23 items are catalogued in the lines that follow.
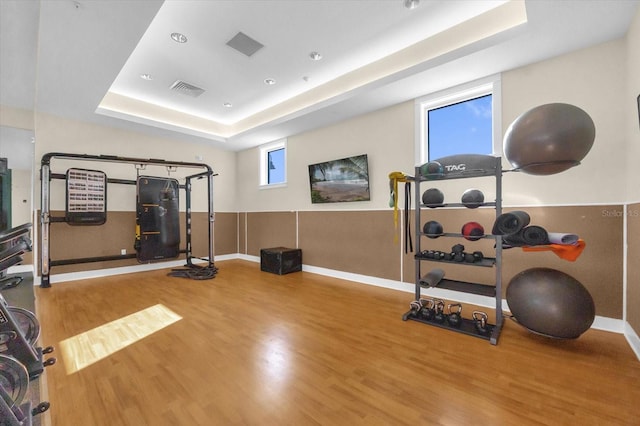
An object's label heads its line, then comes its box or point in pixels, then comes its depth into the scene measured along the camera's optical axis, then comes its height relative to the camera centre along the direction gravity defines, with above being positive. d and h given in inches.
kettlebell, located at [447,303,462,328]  108.6 -43.6
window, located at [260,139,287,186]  254.8 +48.7
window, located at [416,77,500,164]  137.9 +51.3
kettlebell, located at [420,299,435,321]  116.0 -43.0
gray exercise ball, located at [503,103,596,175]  84.5 +23.8
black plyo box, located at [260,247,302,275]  210.2 -38.3
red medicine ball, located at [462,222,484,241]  111.3 -8.5
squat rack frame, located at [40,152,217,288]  167.6 +0.0
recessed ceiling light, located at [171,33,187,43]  128.6 +85.5
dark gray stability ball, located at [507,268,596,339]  91.4 -32.8
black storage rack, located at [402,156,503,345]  104.5 -30.3
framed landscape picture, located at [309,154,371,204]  185.6 +24.0
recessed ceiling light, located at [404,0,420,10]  107.9 +84.9
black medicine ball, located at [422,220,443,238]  121.6 -7.9
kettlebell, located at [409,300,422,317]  118.7 -42.8
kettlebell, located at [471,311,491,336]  103.1 -43.5
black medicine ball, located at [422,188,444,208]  125.1 +6.5
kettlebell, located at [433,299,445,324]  113.3 -43.1
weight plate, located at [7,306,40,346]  87.2 -36.1
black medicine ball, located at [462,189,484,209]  113.4 +5.9
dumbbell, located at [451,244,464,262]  112.7 -17.4
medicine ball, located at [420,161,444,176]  114.3 +18.7
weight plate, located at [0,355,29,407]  59.2 -36.7
